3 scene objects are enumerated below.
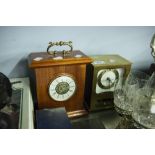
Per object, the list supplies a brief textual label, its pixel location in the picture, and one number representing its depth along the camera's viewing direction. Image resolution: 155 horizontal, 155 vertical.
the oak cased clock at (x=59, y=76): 0.80
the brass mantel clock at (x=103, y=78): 0.88
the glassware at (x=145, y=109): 0.69
